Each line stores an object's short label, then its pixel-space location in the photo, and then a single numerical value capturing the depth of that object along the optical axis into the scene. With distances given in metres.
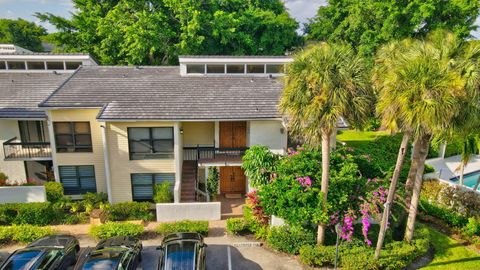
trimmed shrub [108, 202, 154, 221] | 16.80
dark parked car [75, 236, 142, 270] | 11.57
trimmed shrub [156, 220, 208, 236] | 15.27
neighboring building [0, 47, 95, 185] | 18.62
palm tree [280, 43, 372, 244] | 11.45
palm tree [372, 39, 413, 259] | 11.47
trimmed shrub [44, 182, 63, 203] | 17.66
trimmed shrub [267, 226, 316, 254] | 13.98
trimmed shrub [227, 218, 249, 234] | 15.52
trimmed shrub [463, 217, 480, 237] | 15.13
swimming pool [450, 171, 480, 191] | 24.43
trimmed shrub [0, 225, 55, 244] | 14.77
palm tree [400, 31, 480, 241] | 10.60
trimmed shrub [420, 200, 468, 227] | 16.09
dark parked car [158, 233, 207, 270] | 11.70
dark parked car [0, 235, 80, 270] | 11.38
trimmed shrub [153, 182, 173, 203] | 17.64
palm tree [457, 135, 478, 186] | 17.56
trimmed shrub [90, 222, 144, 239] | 14.92
